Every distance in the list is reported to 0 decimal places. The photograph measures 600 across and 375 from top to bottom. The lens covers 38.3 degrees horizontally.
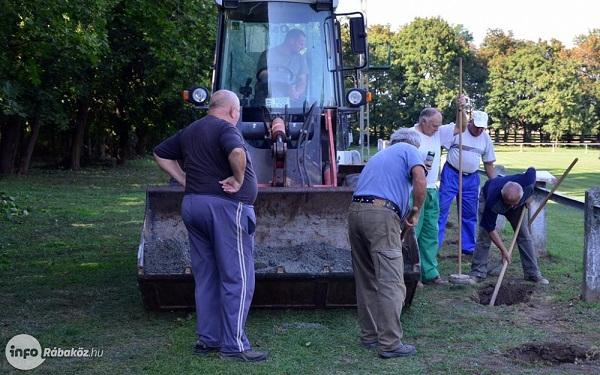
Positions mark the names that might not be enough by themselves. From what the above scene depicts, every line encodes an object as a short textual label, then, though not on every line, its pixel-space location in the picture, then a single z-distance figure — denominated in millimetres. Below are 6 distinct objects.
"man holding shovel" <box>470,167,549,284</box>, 9094
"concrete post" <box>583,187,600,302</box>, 8227
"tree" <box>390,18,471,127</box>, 72125
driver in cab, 9695
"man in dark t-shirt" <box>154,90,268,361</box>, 6406
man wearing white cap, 10773
